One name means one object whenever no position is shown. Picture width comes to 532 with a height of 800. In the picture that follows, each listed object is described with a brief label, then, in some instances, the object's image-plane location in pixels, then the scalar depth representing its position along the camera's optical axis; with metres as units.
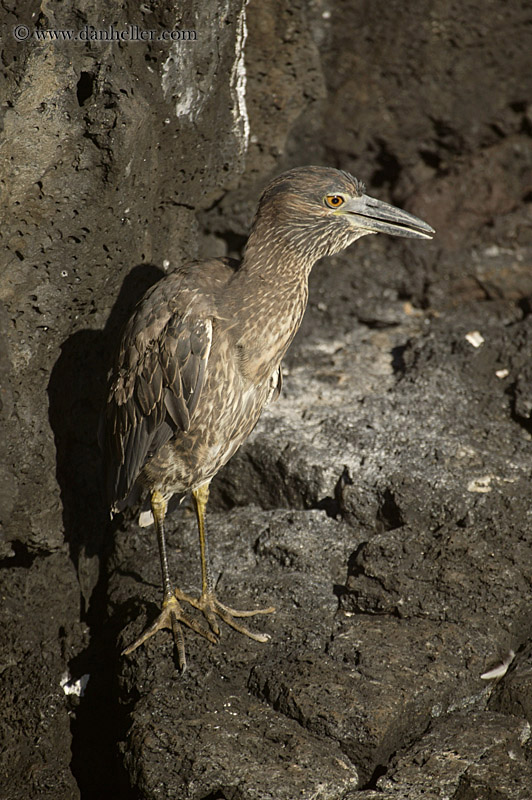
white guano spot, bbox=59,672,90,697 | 7.91
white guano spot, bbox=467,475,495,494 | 8.00
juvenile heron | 6.80
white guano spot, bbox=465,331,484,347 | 9.73
